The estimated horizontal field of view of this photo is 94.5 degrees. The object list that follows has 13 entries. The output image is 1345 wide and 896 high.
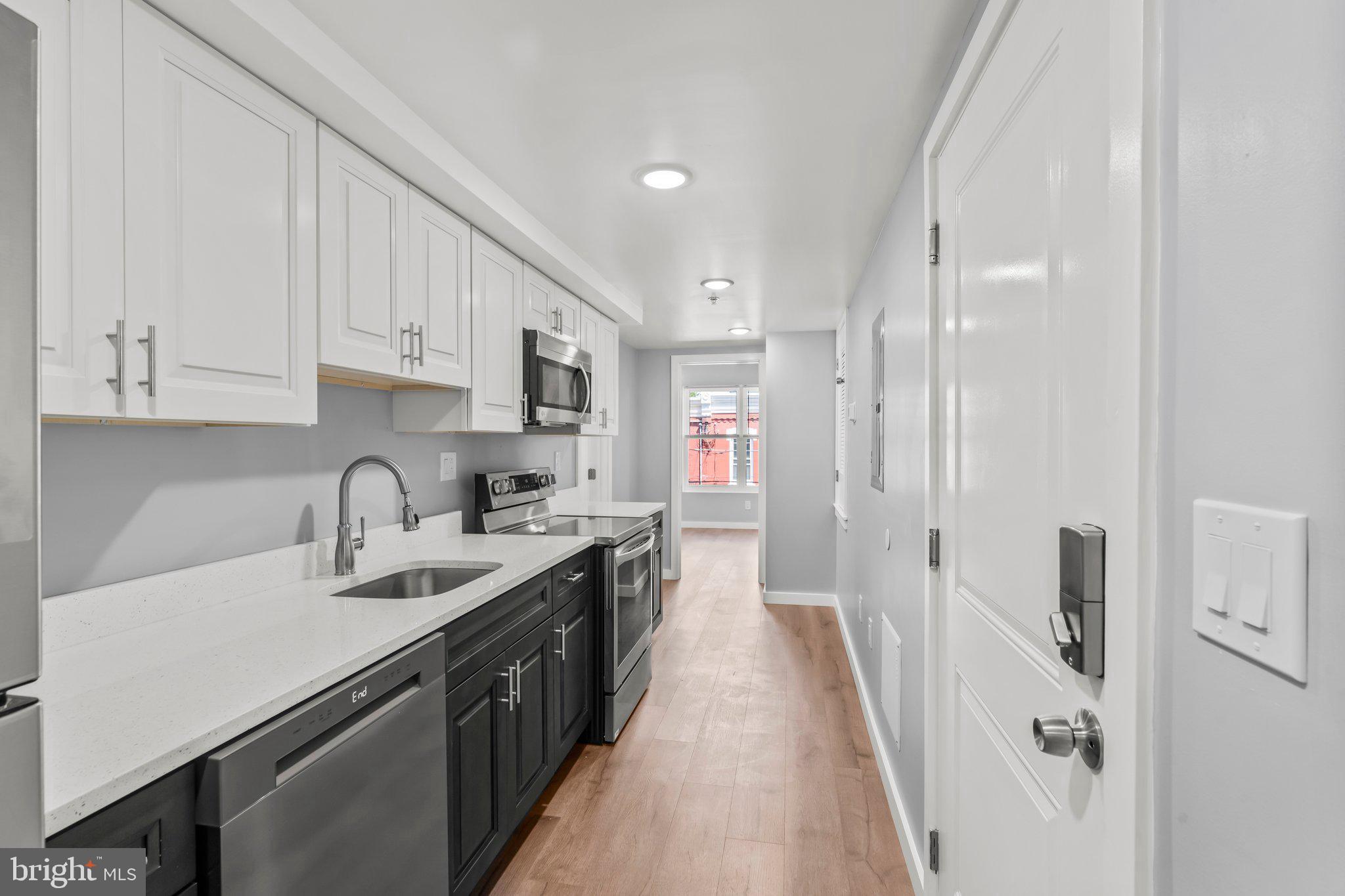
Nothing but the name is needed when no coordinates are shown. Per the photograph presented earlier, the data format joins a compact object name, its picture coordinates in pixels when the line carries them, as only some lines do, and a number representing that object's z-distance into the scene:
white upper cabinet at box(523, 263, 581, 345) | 2.93
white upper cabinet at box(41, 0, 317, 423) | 1.08
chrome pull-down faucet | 1.92
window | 9.17
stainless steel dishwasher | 0.96
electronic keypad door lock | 0.78
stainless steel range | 2.78
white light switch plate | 0.45
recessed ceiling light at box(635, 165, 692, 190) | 2.13
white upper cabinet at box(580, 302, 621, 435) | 3.72
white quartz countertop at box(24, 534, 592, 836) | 0.84
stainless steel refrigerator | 0.55
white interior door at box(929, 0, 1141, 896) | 0.73
